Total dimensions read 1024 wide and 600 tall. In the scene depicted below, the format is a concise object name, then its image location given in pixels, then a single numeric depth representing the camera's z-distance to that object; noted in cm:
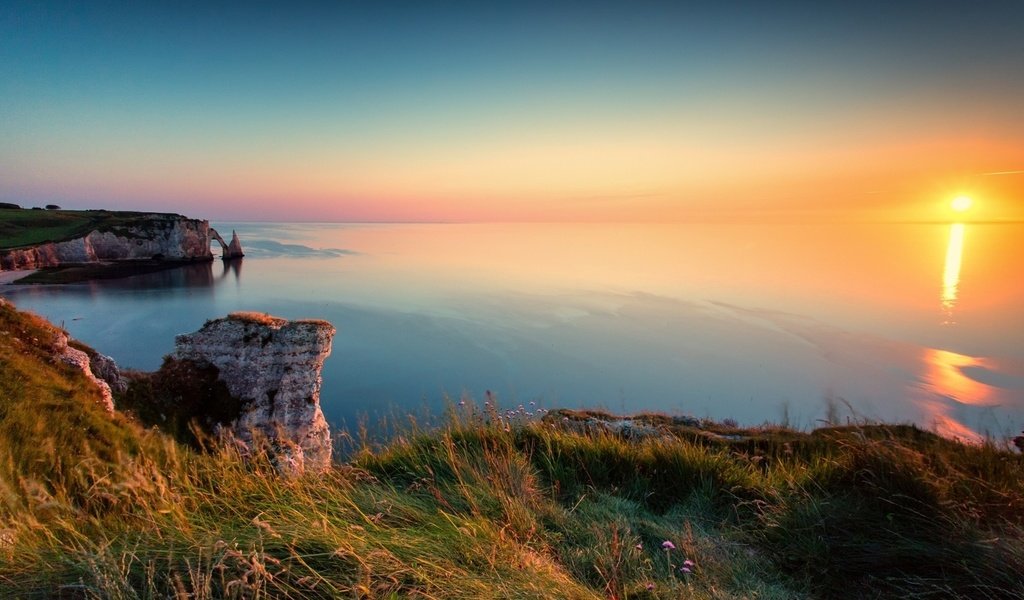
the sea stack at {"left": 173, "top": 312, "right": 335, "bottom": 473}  1780
